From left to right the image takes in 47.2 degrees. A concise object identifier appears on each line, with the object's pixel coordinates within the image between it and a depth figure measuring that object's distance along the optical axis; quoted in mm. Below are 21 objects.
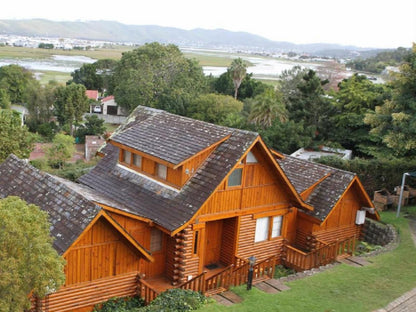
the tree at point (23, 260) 11734
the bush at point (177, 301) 16484
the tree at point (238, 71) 83088
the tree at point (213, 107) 65250
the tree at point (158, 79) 75938
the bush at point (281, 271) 22750
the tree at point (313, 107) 50062
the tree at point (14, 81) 97050
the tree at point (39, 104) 75562
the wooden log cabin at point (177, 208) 17797
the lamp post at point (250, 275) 18703
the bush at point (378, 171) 34875
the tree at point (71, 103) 70000
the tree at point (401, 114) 29219
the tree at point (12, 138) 40125
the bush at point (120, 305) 18156
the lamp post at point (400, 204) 29816
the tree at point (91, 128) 67688
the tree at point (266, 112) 49156
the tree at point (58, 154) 48438
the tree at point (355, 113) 46875
